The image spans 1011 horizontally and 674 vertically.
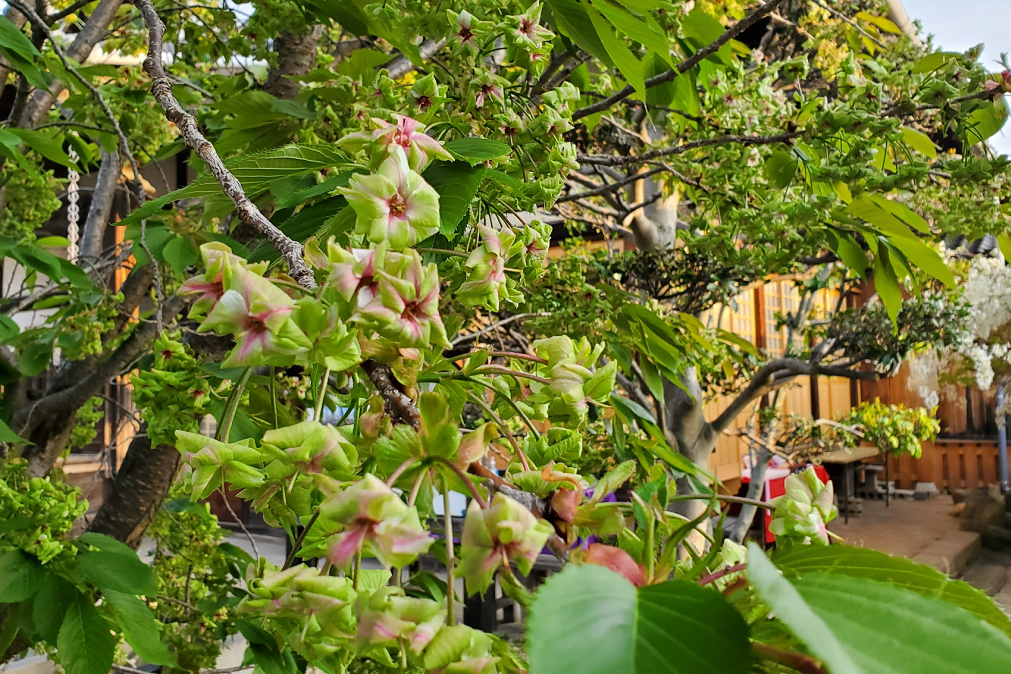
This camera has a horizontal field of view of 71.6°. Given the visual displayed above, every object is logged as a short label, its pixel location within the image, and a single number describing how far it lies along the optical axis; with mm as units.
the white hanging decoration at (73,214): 1802
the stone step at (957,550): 4535
